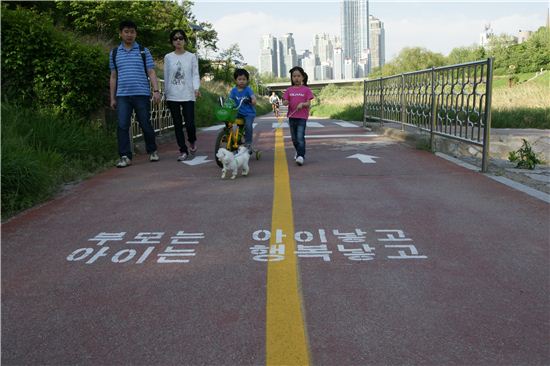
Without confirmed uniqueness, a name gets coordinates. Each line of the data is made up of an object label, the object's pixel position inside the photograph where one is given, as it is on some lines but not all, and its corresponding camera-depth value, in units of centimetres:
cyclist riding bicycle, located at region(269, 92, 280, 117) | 1937
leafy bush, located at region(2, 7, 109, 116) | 785
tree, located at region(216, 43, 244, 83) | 4391
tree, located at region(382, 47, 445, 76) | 8731
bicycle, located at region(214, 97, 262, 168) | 736
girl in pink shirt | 791
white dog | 653
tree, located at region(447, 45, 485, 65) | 9301
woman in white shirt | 841
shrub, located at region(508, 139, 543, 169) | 768
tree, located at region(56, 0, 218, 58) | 2839
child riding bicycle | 777
